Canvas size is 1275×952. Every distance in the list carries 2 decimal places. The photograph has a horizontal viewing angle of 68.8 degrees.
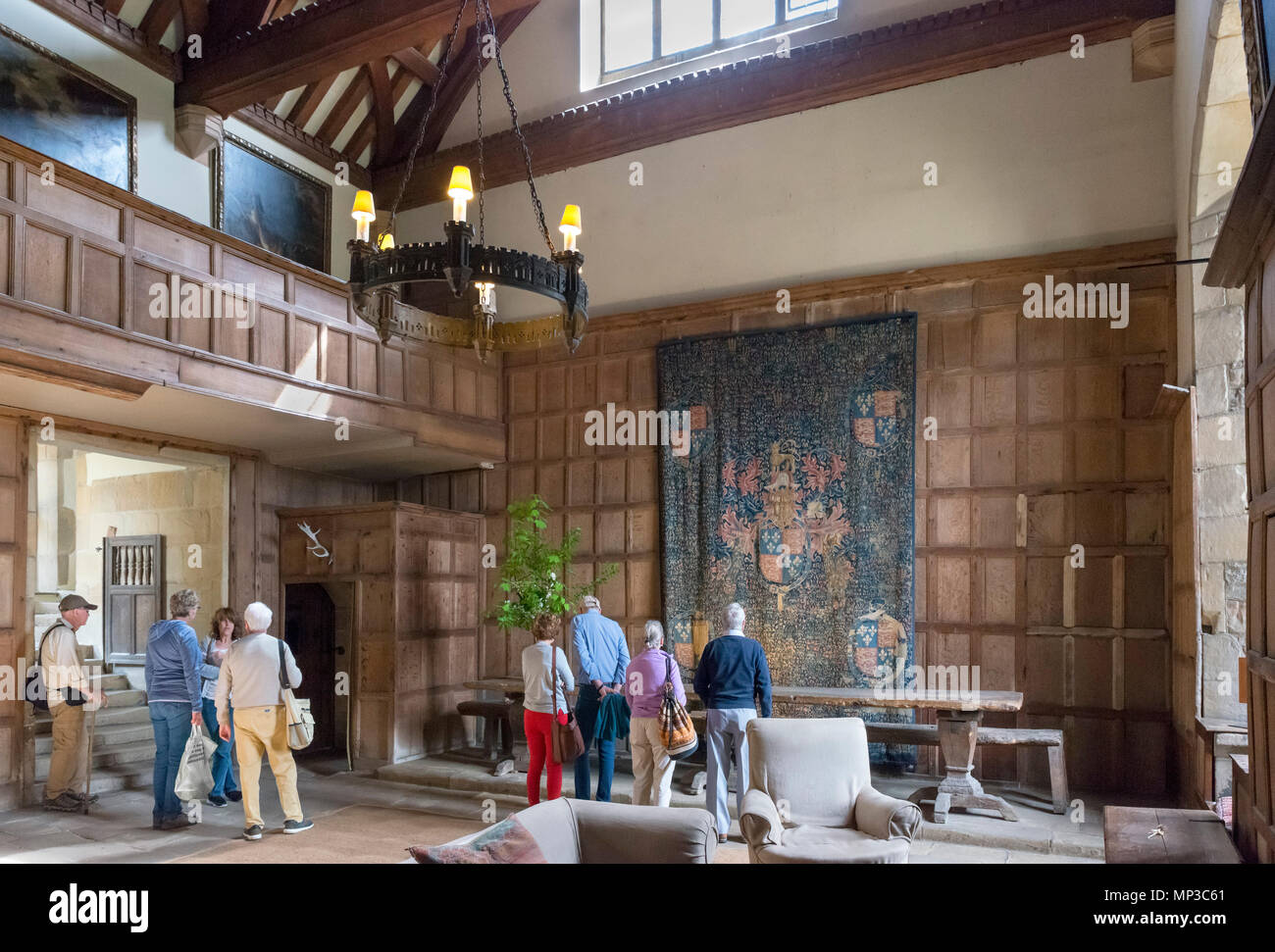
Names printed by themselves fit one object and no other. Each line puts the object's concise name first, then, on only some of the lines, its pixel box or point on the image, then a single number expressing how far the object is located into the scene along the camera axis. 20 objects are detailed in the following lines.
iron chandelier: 4.26
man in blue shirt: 6.30
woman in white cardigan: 6.01
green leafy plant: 8.41
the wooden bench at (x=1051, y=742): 6.54
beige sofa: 3.58
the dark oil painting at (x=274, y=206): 9.12
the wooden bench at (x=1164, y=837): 3.27
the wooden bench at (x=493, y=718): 8.38
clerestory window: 8.77
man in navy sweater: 5.89
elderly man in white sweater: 6.02
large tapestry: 8.08
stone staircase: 7.63
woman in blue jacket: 6.50
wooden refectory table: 6.41
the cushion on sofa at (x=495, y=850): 2.86
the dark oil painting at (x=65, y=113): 7.33
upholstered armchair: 4.34
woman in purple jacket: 5.91
